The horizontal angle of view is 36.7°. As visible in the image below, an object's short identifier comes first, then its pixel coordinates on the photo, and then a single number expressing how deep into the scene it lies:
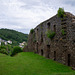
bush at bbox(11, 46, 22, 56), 27.75
